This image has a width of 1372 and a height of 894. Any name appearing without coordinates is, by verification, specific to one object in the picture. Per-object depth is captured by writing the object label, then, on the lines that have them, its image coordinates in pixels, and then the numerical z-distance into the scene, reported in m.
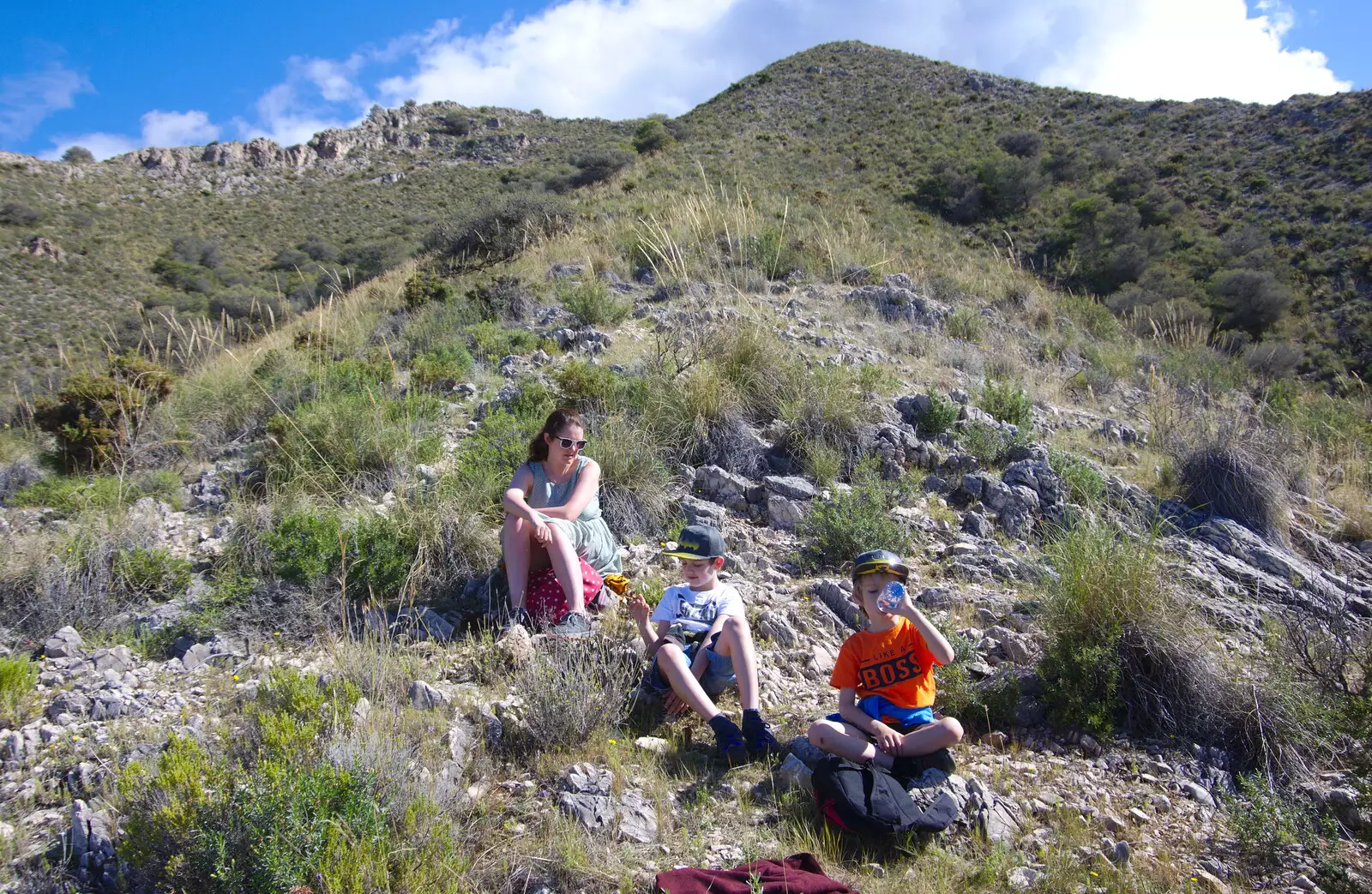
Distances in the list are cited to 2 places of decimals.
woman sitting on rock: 3.40
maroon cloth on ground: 1.90
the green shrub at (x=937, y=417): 5.63
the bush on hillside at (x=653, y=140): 26.64
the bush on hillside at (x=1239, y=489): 4.89
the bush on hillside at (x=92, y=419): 5.16
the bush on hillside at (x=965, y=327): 8.70
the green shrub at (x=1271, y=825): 2.28
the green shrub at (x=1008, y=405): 6.05
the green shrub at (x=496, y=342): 7.06
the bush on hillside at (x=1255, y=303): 15.42
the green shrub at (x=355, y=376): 5.78
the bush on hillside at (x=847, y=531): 4.30
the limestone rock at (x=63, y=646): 3.18
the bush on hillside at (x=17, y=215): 20.00
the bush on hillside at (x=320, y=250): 21.64
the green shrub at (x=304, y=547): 3.65
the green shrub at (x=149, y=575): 3.62
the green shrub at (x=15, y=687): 2.69
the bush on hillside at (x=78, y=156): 27.77
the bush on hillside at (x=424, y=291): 9.05
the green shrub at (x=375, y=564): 3.70
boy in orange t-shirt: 2.55
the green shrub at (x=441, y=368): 6.29
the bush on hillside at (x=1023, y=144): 25.17
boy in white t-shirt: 2.81
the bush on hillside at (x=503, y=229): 11.87
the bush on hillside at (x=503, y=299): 8.26
